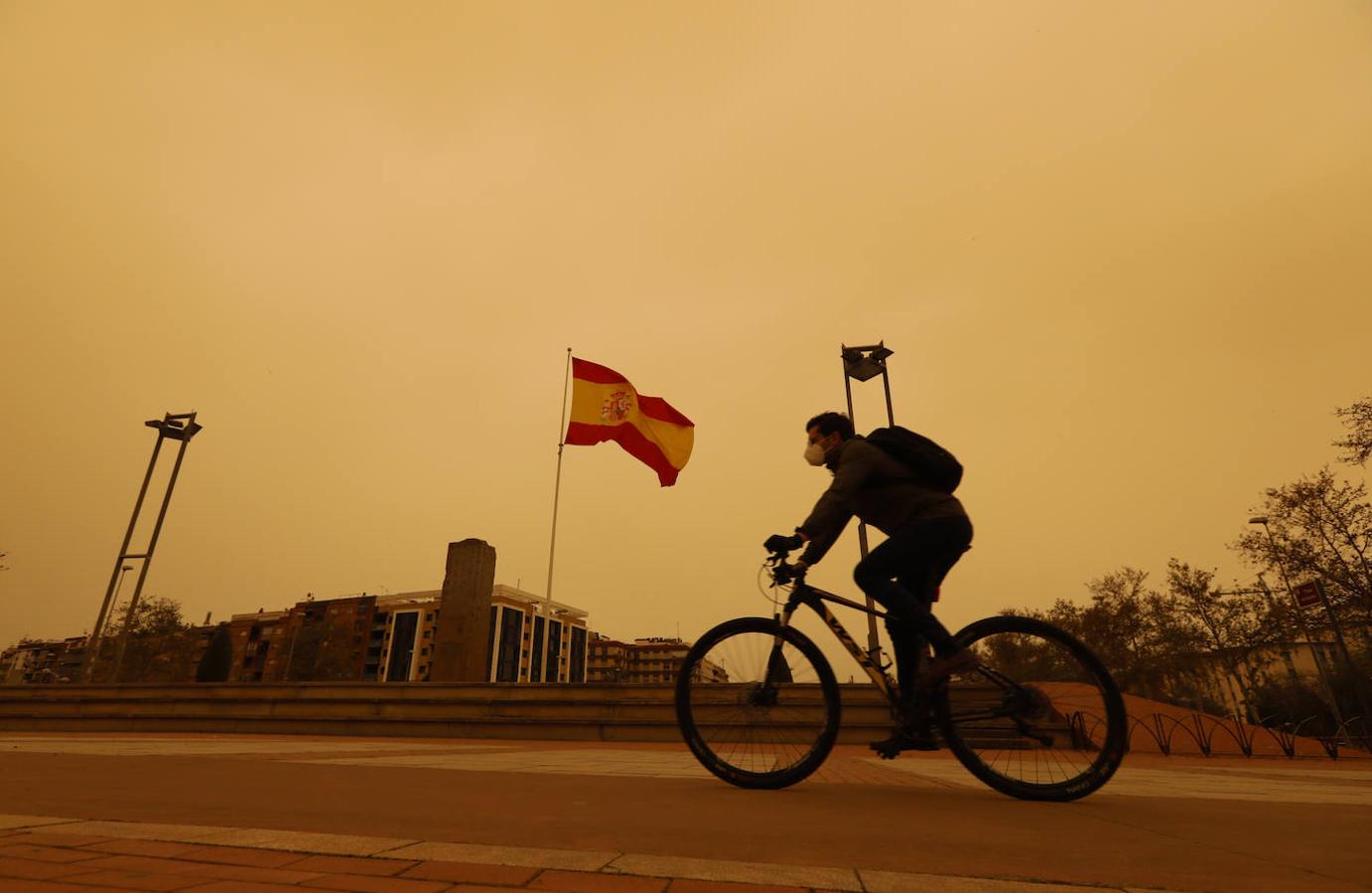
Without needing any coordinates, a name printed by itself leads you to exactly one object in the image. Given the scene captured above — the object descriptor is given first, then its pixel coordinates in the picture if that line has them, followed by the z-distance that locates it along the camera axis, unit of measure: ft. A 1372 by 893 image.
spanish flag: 55.72
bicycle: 10.65
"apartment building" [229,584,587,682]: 281.95
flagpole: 59.93
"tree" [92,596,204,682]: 164.35
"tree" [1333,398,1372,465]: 70.33
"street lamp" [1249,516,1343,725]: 79.50
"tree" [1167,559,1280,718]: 112.51
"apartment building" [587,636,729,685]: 394.73
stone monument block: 46.21
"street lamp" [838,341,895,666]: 51.44
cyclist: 10.78
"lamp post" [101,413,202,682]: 77.15
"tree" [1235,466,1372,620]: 76.64
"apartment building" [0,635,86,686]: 408.77
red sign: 52.03
